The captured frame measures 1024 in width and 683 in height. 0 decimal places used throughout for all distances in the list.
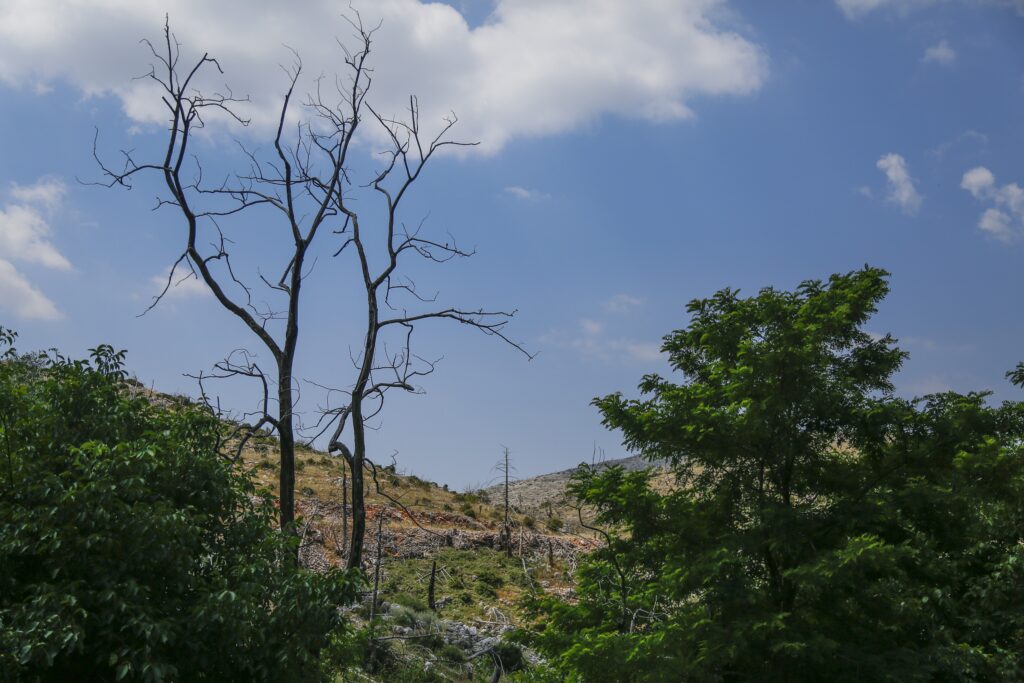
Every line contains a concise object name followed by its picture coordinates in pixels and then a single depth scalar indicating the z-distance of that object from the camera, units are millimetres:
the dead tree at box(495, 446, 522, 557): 40562
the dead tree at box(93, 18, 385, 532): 16656
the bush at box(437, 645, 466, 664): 25188
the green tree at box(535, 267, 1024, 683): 14805
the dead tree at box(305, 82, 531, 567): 17062
